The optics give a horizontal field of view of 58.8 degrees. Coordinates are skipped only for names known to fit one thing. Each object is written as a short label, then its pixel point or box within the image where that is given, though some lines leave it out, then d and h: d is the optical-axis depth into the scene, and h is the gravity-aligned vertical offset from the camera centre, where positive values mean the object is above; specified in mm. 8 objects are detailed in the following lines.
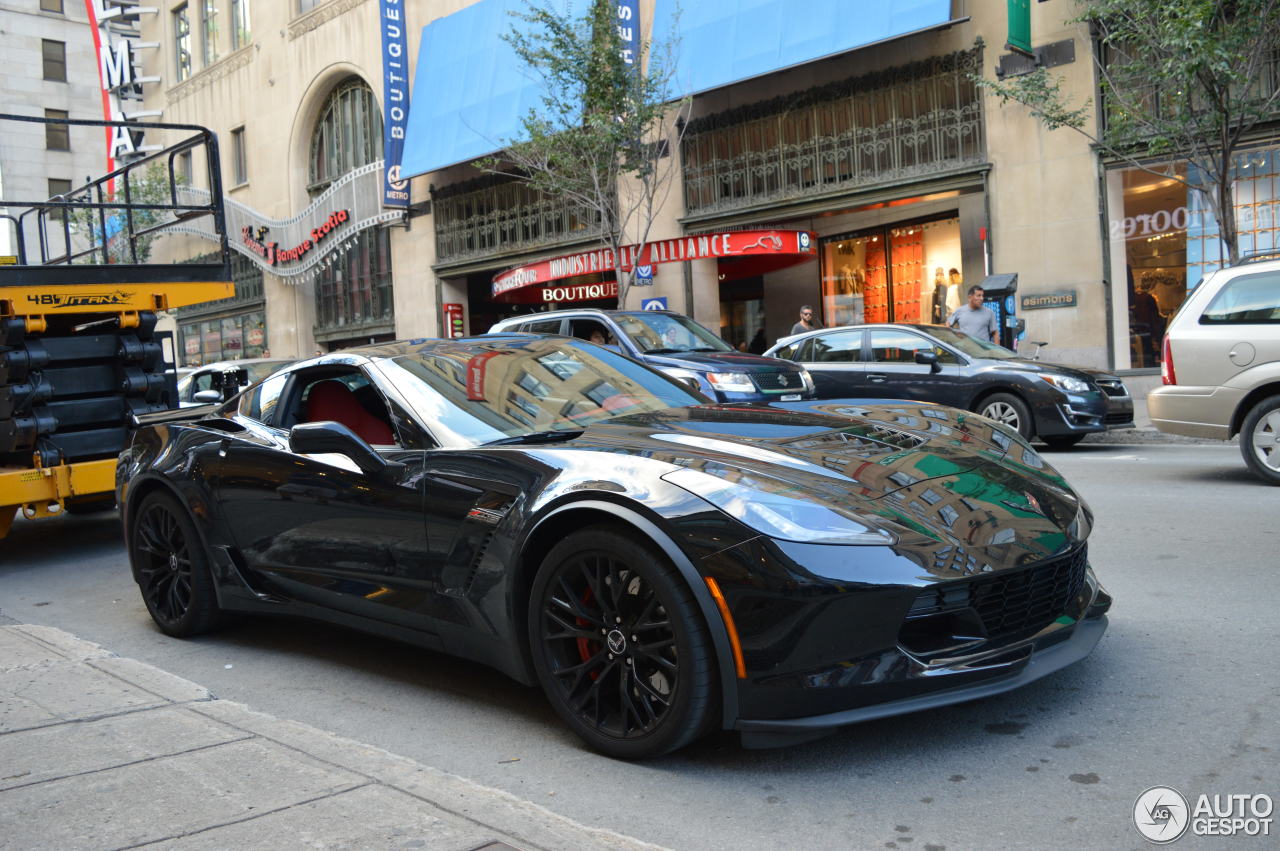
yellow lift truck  7945 +554
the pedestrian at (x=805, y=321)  17059 +640
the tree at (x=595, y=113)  18688 +4459
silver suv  8719 -211
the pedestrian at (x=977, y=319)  15039 +445
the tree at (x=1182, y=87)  12500 +3131
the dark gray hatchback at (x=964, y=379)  11852 -274
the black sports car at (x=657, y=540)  3244 -546
